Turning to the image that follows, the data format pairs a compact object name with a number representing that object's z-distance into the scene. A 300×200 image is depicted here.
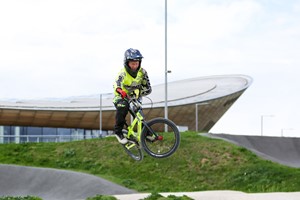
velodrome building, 111.06
